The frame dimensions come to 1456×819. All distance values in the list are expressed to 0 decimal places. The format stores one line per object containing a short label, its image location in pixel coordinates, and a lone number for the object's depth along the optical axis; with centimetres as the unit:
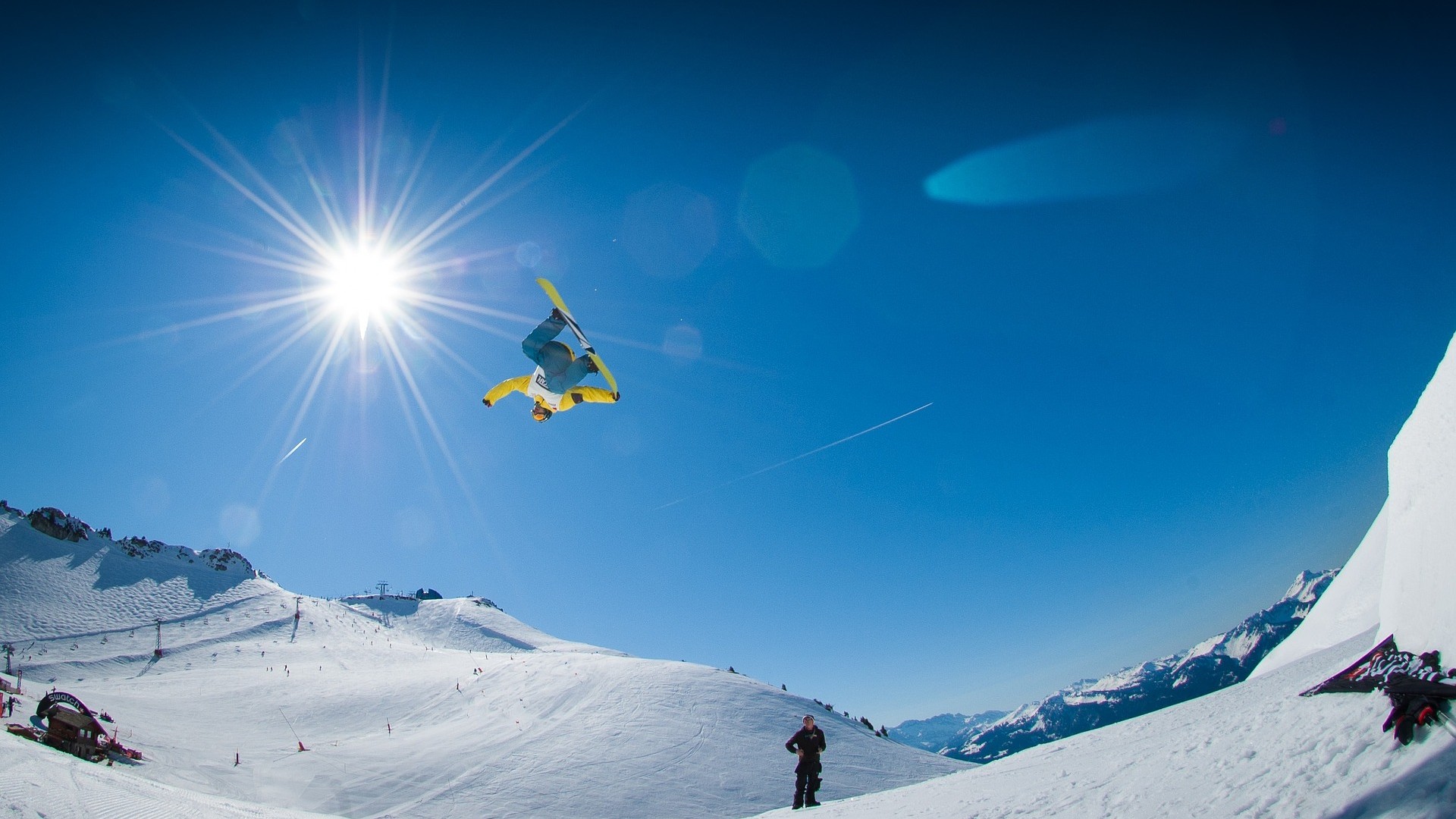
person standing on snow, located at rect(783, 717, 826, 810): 1077
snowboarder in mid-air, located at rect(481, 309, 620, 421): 1259
